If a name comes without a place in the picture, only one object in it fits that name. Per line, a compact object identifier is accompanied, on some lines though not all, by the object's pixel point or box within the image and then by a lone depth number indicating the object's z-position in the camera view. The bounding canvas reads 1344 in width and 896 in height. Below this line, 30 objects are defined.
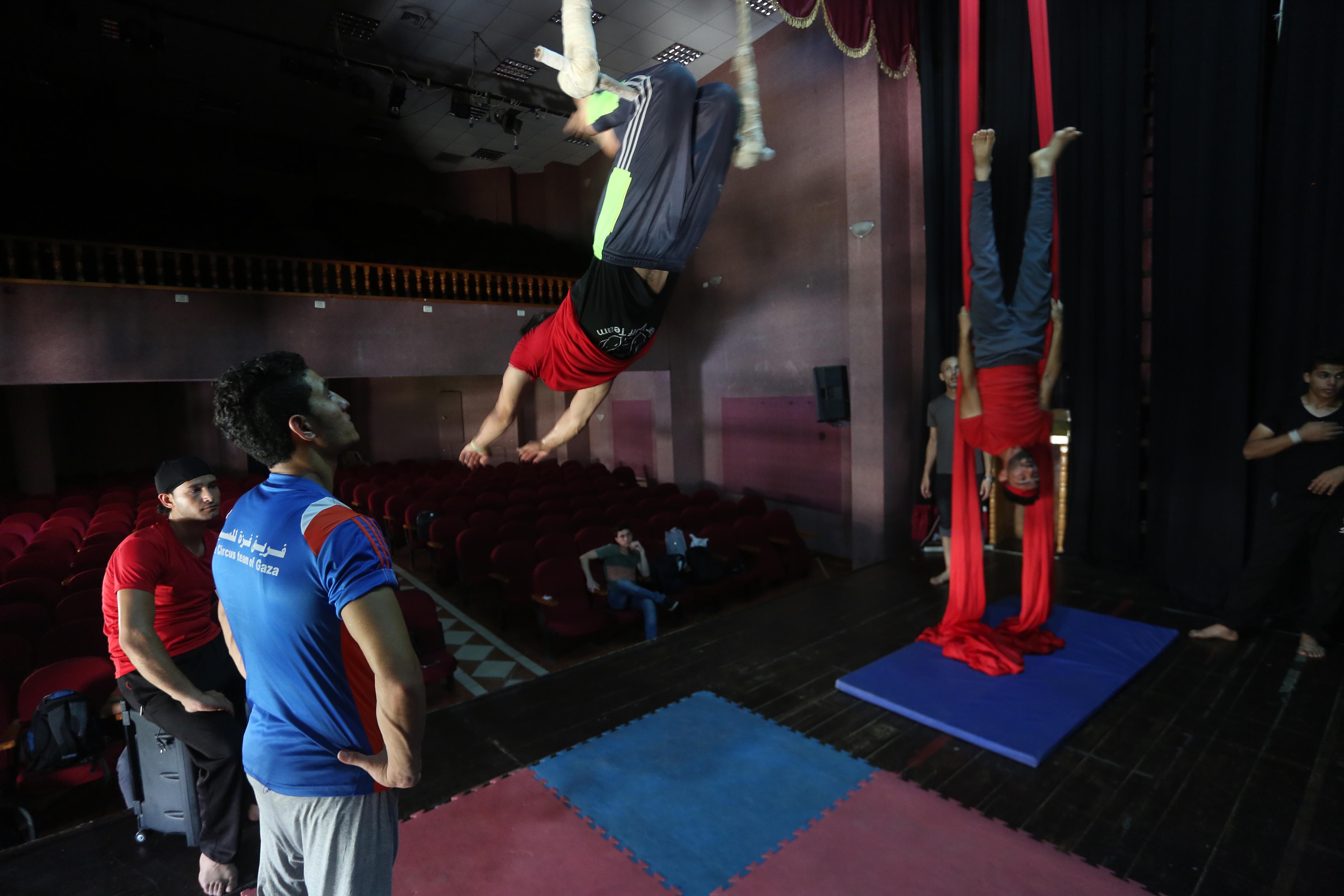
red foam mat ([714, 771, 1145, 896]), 2.02
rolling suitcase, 2.30
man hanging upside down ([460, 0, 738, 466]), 1.81
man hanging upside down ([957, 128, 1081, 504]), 3.01
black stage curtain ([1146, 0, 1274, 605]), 4.05
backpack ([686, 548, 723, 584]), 5.05
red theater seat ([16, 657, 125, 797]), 2.64
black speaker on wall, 6.41
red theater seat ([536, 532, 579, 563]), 4.98
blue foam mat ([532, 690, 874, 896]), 2.21
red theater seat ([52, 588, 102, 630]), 3.44
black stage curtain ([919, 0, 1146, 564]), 4.72
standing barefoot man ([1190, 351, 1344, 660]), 3.18
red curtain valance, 4.58
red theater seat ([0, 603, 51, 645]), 3.26
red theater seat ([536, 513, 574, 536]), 5.65
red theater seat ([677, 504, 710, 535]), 5.91
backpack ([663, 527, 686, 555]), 5.12
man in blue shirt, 1.18
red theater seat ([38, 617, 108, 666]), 3.11
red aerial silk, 3.39
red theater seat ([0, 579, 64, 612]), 3.63
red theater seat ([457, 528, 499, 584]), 5.24
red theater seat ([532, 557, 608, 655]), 4.27
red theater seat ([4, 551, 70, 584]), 4.23
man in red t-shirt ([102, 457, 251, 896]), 2.02
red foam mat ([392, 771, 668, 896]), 2.08
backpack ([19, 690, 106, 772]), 2.59
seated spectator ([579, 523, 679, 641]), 4.50
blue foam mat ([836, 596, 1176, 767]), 2.79
